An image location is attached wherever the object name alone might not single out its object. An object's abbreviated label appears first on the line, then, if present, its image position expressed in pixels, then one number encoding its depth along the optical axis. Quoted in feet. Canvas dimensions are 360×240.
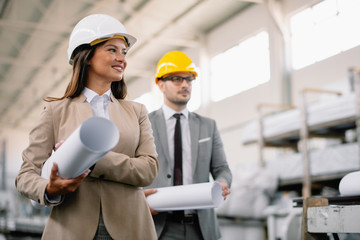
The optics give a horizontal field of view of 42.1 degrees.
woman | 4.98
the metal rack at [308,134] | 20.63
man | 8.69
